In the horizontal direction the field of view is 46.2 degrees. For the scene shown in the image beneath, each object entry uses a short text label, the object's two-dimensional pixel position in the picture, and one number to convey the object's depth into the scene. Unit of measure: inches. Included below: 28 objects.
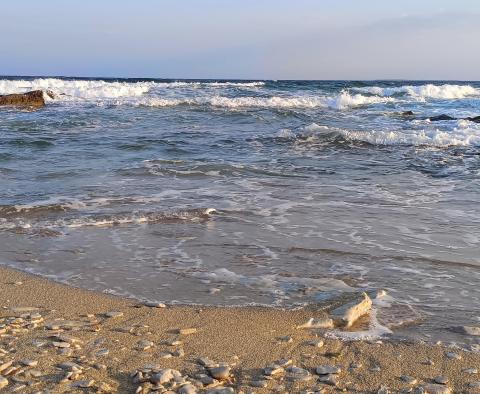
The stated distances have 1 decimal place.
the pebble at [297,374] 108.9
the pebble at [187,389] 101.2
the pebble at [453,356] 119.8
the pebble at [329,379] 107.3
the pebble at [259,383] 106.0
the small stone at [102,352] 115.8
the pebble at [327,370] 111.2
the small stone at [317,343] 125.4
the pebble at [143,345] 120.3
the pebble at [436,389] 105.0
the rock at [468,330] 134.2
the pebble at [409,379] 108.7
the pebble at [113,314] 139.7
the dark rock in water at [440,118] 788.6
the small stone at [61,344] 118.5
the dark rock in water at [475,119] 716.4
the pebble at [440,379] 109.2
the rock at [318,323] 137.2
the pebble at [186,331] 130.3
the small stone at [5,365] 106.3
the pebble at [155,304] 148.3
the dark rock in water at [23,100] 909.8
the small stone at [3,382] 100.0
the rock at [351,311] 138.7
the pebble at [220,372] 107.8
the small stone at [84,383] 102.0
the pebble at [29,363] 108.7
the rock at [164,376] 104.5
